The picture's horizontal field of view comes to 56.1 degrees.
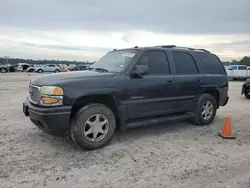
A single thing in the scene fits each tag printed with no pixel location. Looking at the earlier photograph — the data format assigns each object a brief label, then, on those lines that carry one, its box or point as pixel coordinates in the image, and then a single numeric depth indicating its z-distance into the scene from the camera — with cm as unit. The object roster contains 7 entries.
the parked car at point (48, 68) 4400
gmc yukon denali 390
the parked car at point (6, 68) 3978
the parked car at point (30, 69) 4490
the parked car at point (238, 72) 2534
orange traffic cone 512
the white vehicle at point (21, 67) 4534
